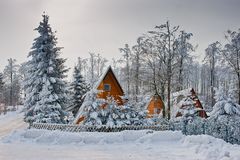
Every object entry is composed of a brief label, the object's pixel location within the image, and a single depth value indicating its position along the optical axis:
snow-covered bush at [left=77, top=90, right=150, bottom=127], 20.68
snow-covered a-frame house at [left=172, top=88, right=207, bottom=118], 33.66
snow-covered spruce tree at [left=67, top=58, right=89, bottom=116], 34.66
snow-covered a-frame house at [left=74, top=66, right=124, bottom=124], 28.87
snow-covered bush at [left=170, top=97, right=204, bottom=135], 19.58
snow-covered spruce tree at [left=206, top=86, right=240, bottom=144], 18.04
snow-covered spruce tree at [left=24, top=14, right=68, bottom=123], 25.20
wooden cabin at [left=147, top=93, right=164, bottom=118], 39.51
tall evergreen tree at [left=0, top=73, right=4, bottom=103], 62.78
